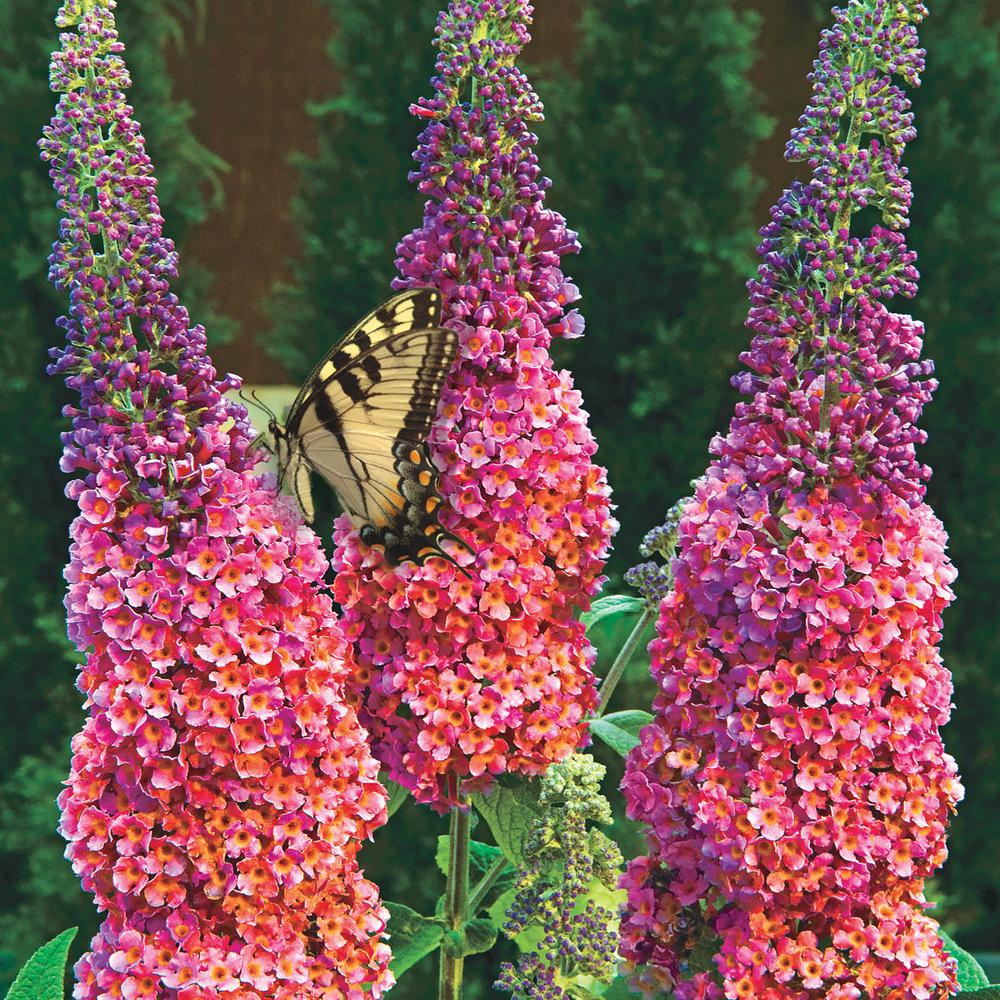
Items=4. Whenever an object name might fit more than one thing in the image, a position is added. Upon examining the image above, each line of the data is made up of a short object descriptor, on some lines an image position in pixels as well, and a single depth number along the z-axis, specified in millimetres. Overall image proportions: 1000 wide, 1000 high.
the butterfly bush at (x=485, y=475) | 2131
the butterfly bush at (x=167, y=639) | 1871
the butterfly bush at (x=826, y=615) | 1975
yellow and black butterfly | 2102
